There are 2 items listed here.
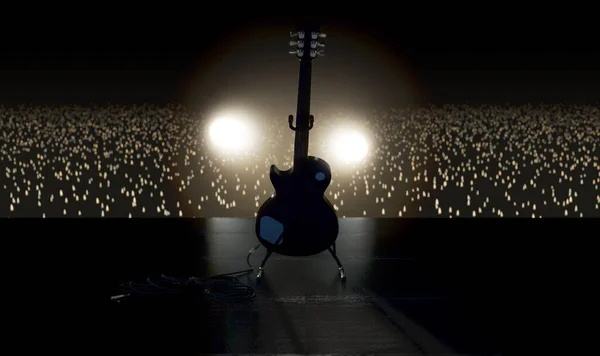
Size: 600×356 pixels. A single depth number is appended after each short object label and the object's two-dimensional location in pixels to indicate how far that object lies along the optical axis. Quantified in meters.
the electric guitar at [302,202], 2.49
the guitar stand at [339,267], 2.50
